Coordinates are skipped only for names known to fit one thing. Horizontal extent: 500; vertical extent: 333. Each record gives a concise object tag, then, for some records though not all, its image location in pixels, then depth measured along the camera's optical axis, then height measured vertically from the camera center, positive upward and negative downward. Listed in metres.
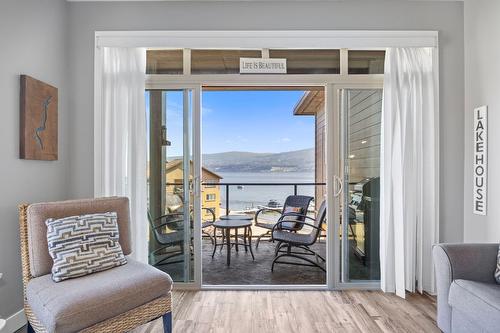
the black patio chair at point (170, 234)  3.04 -0.70
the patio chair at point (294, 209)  4.05 -0.62
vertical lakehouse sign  2.57 +0.05
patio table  3.81 -0.76
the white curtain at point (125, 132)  2.83 +0.33
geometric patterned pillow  1.92 -0.54
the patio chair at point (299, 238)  3.43 -0.85
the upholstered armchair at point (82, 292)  1.63 -0.74
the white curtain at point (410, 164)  2.79 +0.02
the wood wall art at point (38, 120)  2.25 +0.37
